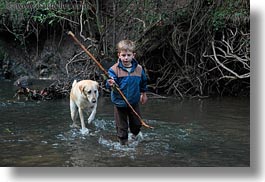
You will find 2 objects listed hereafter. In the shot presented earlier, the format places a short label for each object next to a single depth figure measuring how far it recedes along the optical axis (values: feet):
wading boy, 16.76
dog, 20.40
